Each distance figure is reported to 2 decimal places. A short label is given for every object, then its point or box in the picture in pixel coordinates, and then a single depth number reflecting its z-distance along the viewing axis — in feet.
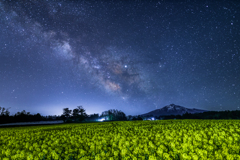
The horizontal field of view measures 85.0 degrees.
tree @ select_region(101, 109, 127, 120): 309.12
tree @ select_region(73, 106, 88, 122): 242.95
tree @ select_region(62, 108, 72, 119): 249.98
